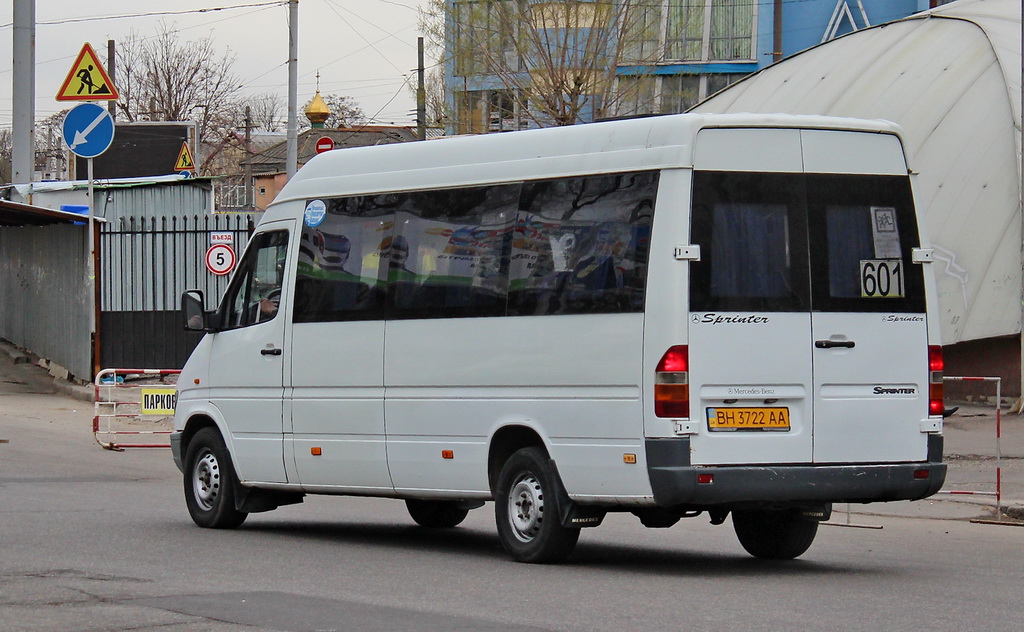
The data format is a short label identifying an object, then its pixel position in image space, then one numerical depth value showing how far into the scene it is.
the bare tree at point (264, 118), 107.01
